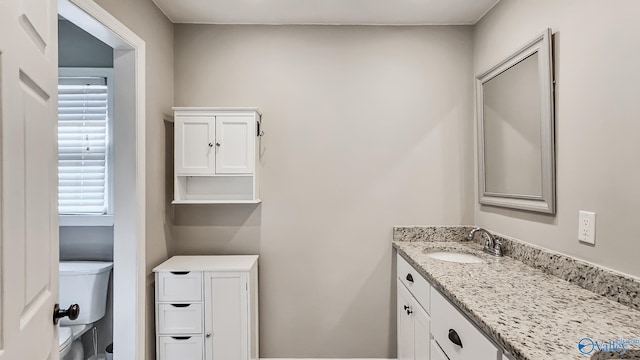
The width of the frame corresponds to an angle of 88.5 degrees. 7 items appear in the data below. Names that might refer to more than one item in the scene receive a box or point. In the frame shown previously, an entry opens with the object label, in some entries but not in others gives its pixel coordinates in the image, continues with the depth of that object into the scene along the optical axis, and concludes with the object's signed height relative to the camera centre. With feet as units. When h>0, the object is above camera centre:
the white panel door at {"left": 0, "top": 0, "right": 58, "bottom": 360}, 2.74 +0.05
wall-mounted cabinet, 7.15 +0.88
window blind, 7.63 +0.90
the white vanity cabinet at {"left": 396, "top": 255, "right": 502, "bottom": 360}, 3.78 -2.14
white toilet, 7.03 -2.38
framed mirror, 5.21 +0.91
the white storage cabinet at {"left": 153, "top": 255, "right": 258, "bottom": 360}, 6.59 -2.61
